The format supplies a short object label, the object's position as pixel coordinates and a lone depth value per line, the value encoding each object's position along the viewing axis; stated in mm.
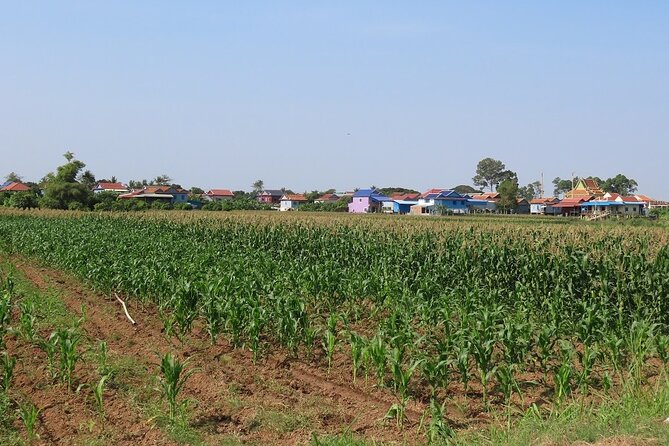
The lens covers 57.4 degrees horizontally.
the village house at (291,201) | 118562
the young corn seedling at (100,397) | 6375
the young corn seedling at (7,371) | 6910
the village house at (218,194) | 132875
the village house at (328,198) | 125812
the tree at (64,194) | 65625
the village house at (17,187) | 98925
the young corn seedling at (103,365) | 7723
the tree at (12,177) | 155750
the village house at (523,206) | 106094
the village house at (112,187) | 121100
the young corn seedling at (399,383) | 6531
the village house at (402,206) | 97625
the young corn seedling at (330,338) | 8374
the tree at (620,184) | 148375
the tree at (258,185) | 180625
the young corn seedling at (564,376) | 6932
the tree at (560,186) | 177100
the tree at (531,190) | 192850
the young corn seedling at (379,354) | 7480
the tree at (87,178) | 78819
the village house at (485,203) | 97719
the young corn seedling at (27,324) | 8594
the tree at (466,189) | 177250
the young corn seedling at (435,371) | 7083
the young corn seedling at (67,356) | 7242
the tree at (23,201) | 66000
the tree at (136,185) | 146125
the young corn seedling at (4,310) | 7906
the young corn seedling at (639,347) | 7595
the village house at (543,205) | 100625
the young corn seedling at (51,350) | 7457
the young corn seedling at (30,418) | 5848
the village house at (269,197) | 144500
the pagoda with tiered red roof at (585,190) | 100562
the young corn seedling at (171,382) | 6551
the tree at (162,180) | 147875
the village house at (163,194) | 97131
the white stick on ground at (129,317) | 11172
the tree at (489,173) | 182625
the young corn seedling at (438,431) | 5789
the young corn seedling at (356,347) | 7848
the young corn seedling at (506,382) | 6979
